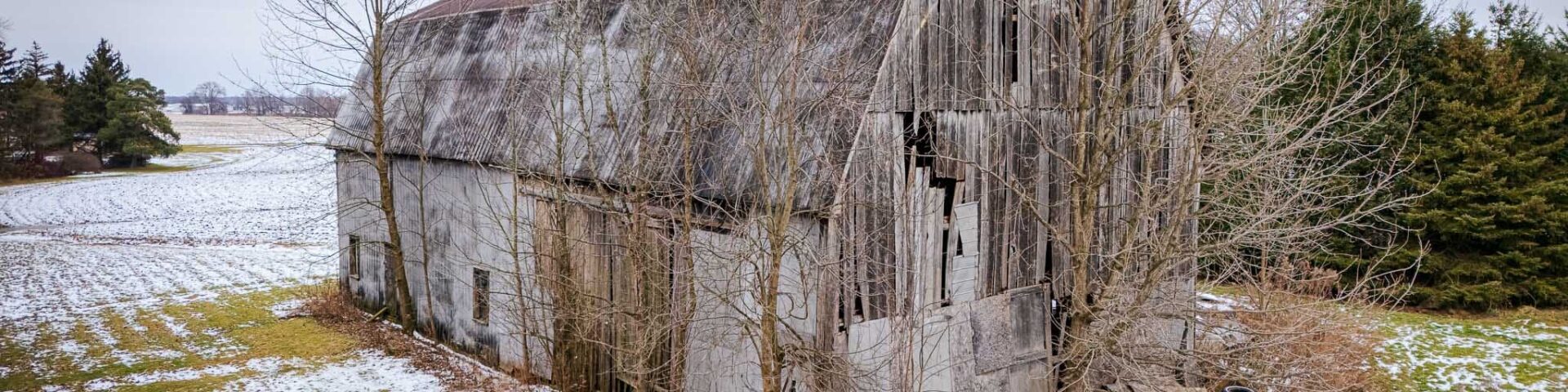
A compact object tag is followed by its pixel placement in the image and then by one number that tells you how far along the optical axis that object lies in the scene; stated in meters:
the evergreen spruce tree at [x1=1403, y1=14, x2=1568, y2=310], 18.31
